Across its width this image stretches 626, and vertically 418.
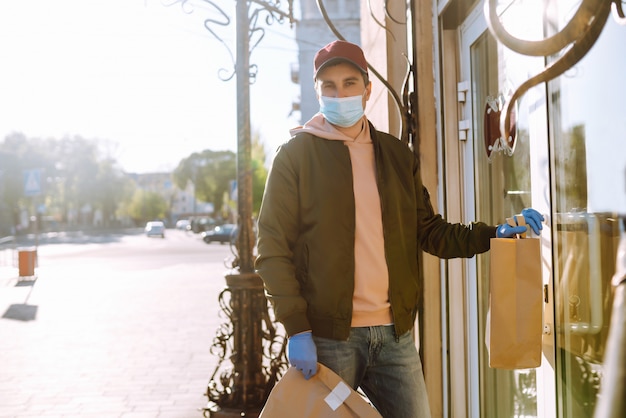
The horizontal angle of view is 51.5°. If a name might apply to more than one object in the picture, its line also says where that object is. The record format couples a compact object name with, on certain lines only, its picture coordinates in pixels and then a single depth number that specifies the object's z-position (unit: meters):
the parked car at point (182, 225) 81.38
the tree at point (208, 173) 83.25
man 2.13
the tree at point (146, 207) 110.69
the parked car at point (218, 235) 43.65
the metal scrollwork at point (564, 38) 1.40
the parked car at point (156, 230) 58.09
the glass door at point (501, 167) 2.50
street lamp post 4.77
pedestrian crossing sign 17.66
